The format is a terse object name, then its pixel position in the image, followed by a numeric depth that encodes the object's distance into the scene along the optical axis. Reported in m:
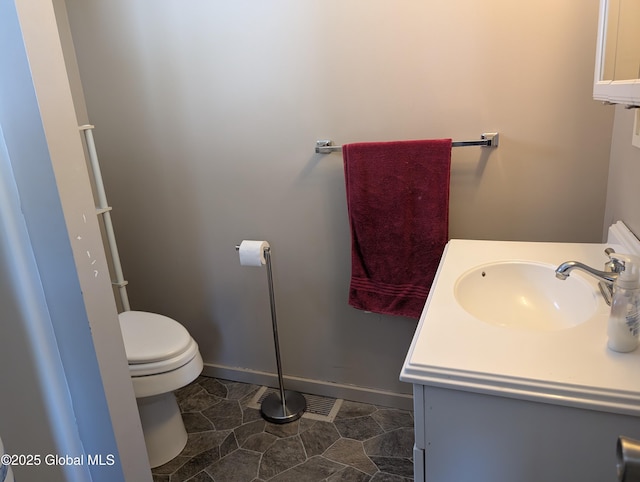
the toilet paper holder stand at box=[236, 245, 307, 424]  2.07
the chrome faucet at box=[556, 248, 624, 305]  1.03
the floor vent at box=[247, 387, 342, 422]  2.14
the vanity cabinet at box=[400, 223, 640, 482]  0.83
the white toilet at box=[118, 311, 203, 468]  1.78
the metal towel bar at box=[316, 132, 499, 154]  1.65
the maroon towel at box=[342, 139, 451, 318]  1.70
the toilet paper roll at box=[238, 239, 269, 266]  1.98
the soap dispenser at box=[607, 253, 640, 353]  0.88
